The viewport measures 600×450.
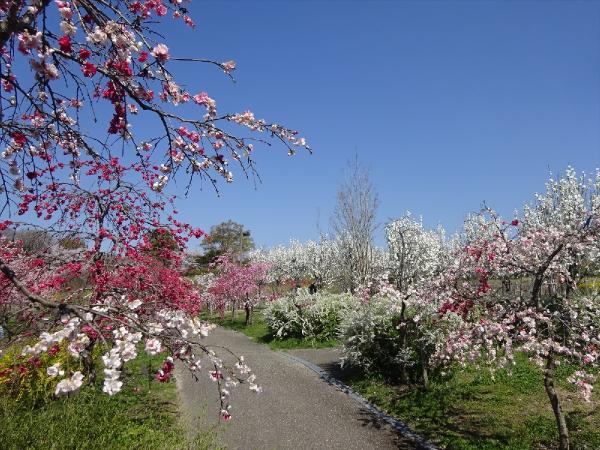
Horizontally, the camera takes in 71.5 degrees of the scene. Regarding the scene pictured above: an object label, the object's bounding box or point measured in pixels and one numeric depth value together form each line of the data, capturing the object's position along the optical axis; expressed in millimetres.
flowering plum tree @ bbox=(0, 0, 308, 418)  2527
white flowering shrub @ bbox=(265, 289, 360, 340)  15094
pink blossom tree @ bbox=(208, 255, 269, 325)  22734
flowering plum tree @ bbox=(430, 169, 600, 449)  5402
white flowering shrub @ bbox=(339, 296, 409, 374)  9391
